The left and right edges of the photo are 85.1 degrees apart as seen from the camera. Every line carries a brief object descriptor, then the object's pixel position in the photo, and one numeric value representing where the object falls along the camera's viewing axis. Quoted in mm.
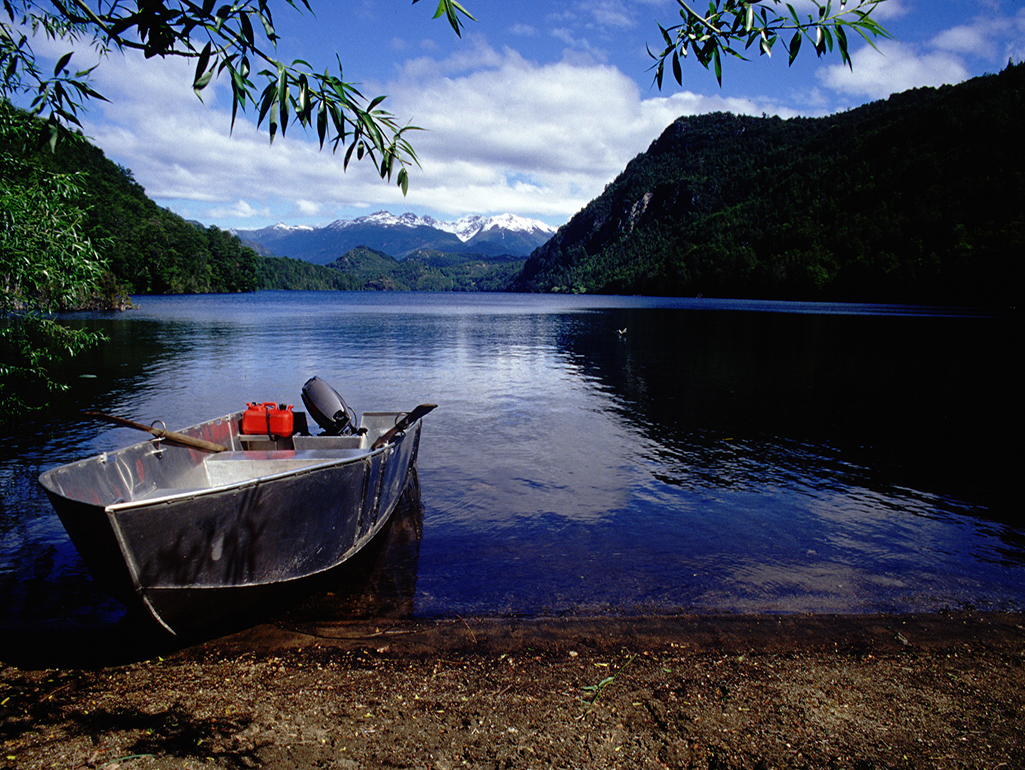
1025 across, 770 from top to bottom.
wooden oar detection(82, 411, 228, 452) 6845
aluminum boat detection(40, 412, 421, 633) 4691
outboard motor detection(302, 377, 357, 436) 10234
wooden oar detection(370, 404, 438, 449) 9117
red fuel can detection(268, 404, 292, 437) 9344
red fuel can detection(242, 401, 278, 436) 9305
